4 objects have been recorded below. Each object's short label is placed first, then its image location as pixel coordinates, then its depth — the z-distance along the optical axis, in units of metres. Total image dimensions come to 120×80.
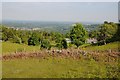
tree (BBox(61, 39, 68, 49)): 68.57
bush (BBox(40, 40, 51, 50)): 74.82
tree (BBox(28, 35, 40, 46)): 83.00
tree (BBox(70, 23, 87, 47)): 66.31
